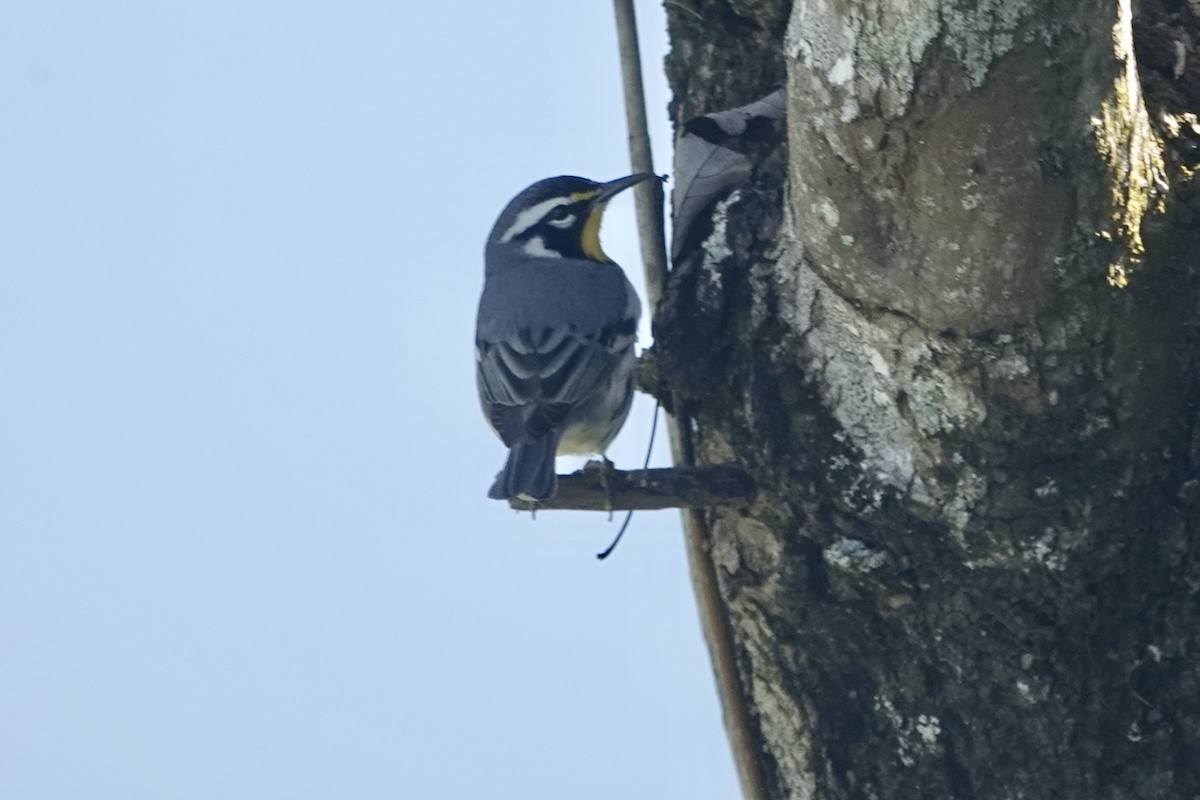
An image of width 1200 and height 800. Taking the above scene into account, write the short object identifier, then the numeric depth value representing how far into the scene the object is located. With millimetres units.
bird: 10055
